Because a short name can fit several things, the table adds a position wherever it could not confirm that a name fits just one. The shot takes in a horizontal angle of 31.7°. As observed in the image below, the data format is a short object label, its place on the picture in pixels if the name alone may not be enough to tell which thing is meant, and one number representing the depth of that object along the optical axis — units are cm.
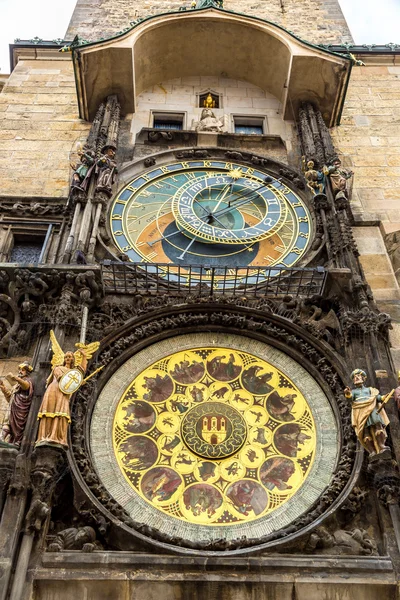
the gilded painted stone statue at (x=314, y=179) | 1077
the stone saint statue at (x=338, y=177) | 1059
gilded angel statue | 694
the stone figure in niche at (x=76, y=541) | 643
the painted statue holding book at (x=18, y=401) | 718
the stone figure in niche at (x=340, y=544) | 657
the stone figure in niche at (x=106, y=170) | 1060
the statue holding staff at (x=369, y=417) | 700
